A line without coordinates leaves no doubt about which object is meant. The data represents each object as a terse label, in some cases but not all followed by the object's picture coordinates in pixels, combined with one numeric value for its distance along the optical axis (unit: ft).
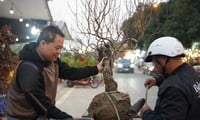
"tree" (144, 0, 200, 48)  44.99
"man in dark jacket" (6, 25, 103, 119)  4.69
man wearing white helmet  4.15
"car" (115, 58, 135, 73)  65.44
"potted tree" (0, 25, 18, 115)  14.24
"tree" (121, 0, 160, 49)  15.00
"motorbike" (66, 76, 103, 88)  31.07
